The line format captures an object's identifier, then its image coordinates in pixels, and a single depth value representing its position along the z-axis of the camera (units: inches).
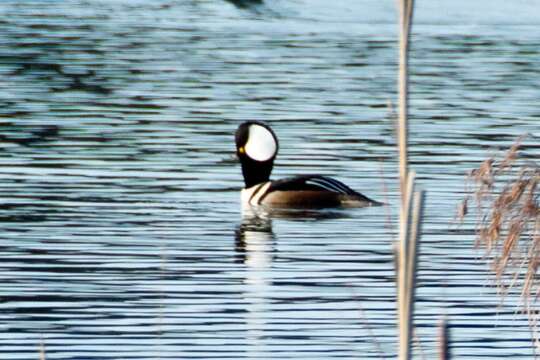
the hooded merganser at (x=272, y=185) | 1232.8
